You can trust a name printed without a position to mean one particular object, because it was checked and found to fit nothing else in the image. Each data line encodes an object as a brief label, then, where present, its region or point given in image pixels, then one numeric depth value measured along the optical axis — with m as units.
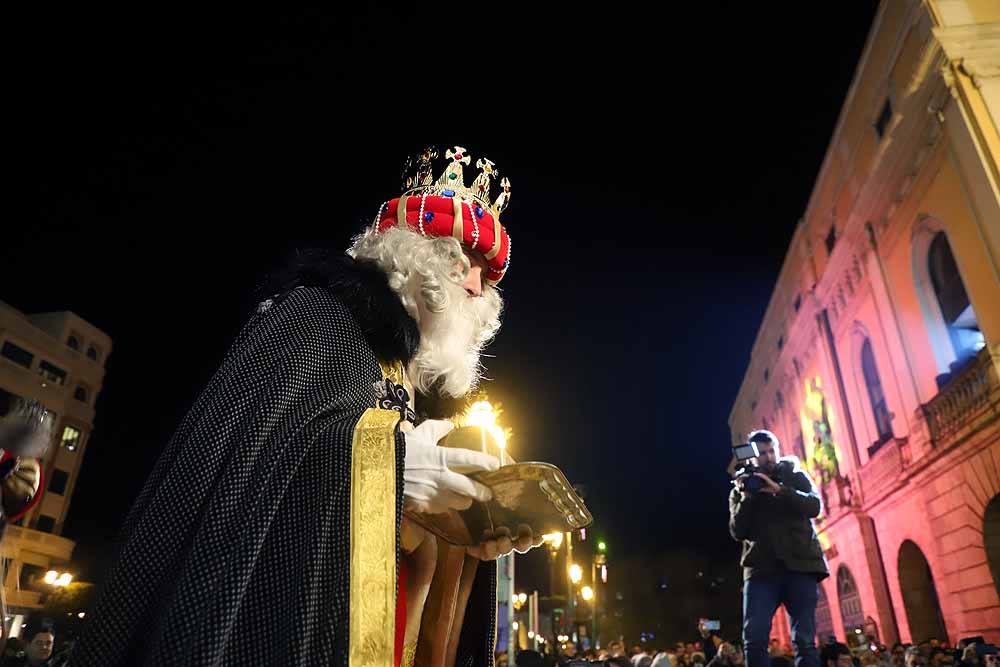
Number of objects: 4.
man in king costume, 1.41
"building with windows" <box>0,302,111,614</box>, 32.00
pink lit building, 12.34
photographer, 4.70
